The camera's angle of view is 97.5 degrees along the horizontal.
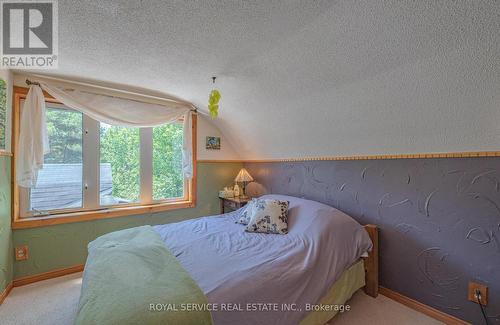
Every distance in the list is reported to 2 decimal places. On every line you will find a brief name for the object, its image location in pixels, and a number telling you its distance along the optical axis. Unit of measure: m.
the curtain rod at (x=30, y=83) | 2.24
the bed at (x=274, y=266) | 1.22
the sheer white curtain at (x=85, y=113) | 2.18
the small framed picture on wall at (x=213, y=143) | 3.58
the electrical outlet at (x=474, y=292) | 1.57
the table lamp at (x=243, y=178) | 3.60
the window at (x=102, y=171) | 2.46
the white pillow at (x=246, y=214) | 2.46
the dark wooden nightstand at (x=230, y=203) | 3.27
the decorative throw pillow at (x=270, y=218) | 2.21
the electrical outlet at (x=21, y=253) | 2.22
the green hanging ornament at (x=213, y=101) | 2.01
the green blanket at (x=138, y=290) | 0.99
